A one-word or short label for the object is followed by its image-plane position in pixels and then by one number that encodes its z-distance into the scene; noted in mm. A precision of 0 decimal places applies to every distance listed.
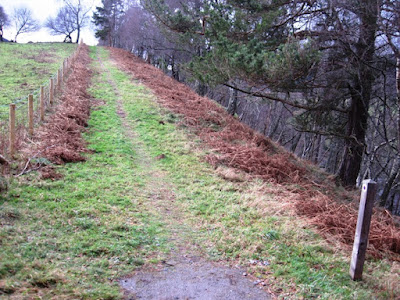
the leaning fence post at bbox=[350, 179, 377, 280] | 4230
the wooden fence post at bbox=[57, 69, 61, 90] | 16680
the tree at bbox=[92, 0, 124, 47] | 49375
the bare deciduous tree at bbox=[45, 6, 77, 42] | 55125
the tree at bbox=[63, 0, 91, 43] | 54750
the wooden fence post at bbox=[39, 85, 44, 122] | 10979
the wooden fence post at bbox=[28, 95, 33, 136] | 9453
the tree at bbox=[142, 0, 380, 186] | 8844
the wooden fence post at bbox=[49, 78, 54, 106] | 13208
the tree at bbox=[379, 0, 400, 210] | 8080
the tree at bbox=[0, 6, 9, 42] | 52812
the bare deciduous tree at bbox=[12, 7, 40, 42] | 61844
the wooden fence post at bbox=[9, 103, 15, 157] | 7617
